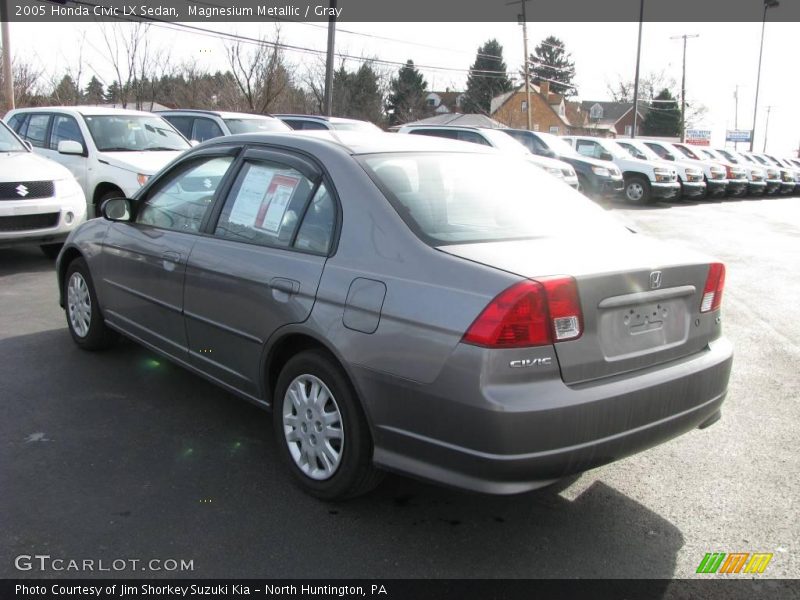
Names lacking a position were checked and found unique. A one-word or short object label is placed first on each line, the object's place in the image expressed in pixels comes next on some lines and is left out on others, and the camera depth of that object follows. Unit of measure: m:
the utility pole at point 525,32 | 39.91
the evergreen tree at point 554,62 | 85.68
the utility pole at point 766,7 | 42.91
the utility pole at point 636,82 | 33.72
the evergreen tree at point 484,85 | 73.88
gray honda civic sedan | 2.71
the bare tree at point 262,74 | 30.88
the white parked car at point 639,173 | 20.84
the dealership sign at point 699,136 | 82.63
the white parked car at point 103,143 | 9.45
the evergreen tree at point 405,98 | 64.12
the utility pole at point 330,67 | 22.41
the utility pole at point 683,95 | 52.22
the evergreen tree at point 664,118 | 79.62
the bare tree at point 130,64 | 28.03
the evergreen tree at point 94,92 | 31.50
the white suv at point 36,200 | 7.95
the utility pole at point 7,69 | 21.58
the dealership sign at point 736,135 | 81.62
